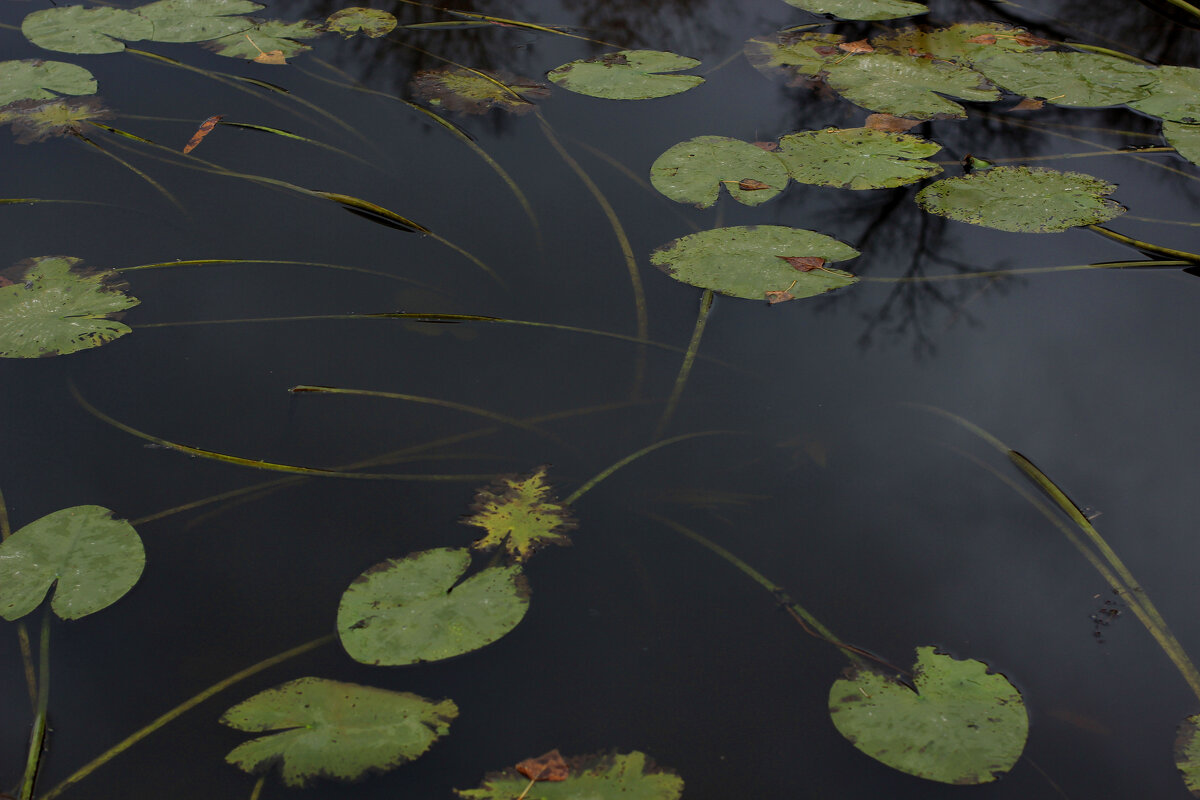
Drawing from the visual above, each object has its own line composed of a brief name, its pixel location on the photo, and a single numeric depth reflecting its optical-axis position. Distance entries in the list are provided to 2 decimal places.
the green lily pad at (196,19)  3.47
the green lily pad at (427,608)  1.60
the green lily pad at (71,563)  1.68
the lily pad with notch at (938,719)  1.48
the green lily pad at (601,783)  1.44
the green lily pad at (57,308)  2.18
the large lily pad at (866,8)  3.60
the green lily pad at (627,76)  3.15
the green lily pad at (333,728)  1.47
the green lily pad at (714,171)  2.64
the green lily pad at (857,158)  2.72
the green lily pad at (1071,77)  3.12
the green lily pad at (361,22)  3.55
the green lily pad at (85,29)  3.40
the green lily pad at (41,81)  3.13
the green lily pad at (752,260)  2.33
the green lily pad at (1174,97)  3.02
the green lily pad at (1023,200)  2.56
